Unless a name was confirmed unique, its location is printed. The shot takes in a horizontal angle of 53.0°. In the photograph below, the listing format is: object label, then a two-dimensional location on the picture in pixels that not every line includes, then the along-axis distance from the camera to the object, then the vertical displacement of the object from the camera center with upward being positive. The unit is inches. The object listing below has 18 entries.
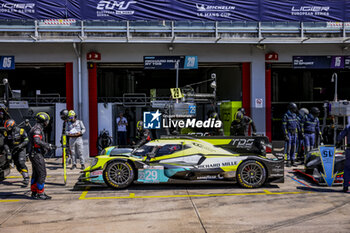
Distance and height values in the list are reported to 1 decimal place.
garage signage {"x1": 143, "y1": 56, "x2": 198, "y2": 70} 533.6 +76.4
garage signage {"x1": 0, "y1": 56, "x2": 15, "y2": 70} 518.3 +76.3
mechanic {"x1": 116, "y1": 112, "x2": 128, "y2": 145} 543.2 -24.2
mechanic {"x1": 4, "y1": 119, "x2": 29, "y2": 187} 341.1 -34.6
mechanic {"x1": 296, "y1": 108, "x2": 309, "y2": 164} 449.1 -35.4
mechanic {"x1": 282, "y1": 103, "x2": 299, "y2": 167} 434.6 -25.3
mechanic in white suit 422.9 -27.0
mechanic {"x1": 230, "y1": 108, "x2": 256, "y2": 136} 425.8 -15.7
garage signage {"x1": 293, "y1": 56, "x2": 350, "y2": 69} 551.8 +76.4
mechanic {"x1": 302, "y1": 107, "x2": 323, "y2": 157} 436.8 -21.9
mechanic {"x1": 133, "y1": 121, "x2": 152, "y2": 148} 472.1 -28.4
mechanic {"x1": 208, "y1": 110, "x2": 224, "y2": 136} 358.6 -20.2
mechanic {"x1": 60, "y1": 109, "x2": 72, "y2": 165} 444.1 -8.9
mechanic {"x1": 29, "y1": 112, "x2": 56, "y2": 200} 283.3 -39.6
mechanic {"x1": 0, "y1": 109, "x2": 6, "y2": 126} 503.4 -6.3
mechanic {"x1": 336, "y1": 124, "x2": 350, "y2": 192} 296.7 -49.5
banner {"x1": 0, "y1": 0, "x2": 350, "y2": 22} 486.9 +146.1
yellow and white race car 307.9 -46.4
